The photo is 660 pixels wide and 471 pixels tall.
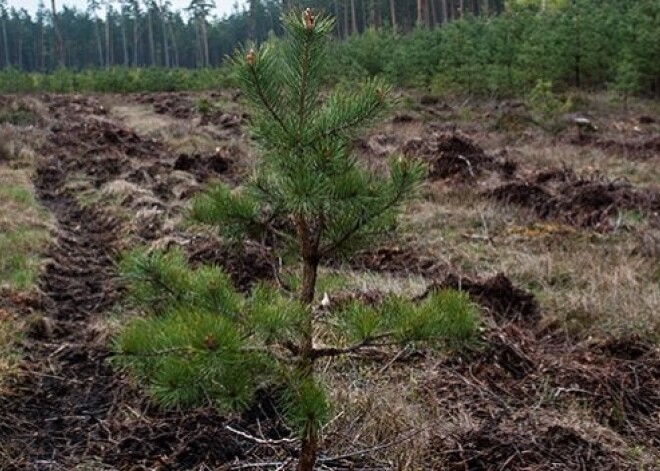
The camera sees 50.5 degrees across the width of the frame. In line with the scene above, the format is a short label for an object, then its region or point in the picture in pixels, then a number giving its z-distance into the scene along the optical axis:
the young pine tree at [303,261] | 2.04
